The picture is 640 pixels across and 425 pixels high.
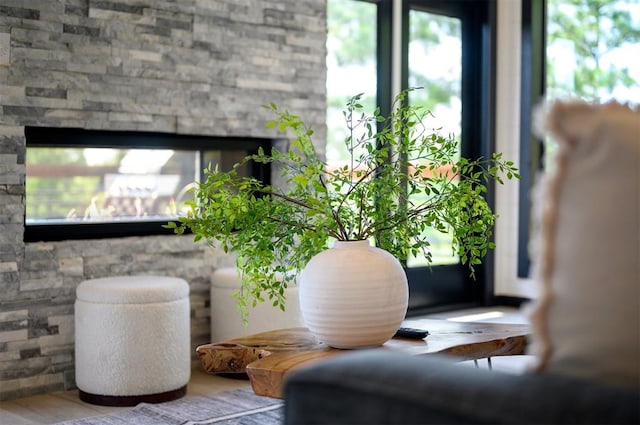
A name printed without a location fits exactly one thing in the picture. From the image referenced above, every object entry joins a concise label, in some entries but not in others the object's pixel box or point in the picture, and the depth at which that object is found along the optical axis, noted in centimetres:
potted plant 217
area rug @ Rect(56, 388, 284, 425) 310
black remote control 235
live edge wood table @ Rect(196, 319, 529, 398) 200
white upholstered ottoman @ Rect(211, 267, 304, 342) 385
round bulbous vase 209
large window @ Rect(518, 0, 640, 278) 524
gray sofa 95
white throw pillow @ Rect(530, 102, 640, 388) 102
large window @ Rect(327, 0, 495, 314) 509
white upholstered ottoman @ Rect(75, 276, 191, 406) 336
